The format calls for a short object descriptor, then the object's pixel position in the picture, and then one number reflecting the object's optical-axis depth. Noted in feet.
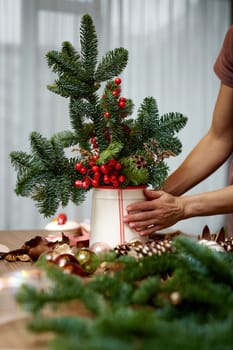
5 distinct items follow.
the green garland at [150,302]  1.31
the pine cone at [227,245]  2.95
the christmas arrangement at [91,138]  3.59
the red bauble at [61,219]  4.41
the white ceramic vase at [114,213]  3.57
